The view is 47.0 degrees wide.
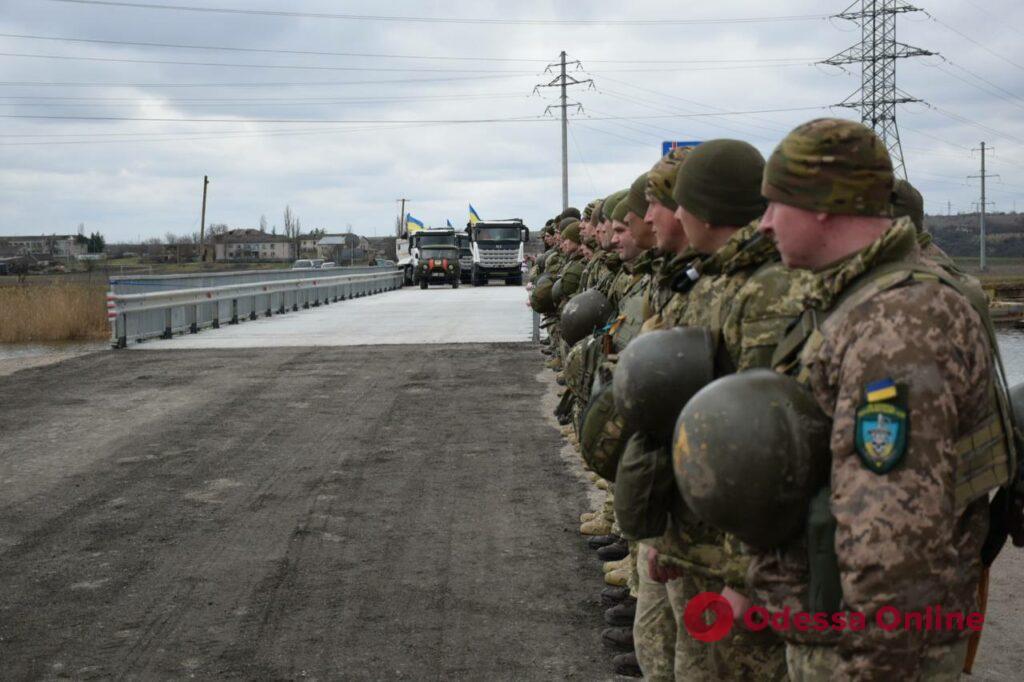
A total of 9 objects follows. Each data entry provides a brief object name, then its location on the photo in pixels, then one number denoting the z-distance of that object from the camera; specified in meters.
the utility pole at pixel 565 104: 54.22
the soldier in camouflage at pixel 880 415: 2.29
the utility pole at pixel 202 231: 76.81
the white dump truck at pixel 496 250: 53.09
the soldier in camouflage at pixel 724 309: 3.10
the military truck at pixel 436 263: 51.34
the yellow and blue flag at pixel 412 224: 71.68
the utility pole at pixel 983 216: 80.31
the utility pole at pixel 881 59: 48.31
